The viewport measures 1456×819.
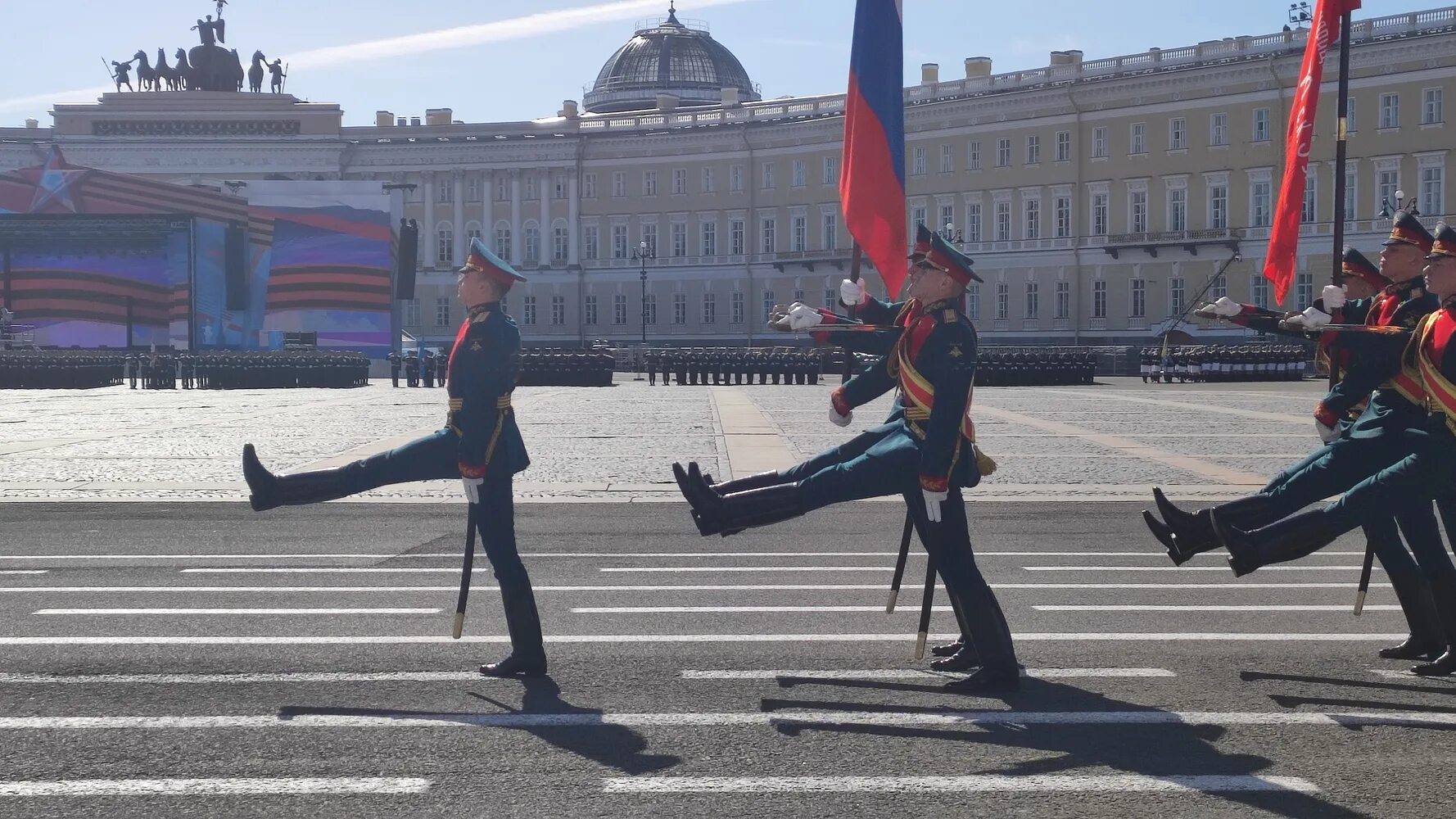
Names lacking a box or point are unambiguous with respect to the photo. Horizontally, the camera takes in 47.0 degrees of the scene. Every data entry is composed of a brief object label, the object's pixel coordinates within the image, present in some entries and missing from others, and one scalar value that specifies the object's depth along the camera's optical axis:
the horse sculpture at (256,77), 90.38
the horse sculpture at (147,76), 89.06
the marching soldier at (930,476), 6.82
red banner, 11.32
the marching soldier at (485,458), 7.11
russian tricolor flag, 9.77
